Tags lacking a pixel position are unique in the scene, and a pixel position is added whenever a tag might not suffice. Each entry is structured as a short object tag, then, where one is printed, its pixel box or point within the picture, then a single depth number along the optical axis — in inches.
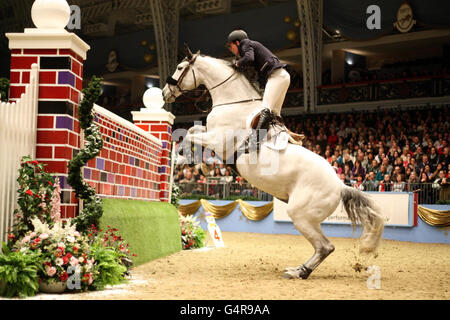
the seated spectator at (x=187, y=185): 658.5
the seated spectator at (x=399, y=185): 508.1
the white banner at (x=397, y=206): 497.7
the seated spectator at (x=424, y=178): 512.0
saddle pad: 218.0
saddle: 222.2
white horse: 215.6
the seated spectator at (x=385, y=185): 517.3
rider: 225.5
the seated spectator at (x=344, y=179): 529.1
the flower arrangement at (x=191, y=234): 350.0
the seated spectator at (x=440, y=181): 490.0
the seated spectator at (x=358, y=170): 559.2
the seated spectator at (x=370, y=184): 525.3
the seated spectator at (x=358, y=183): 510.3
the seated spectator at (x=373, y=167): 554.9
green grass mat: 216.2
